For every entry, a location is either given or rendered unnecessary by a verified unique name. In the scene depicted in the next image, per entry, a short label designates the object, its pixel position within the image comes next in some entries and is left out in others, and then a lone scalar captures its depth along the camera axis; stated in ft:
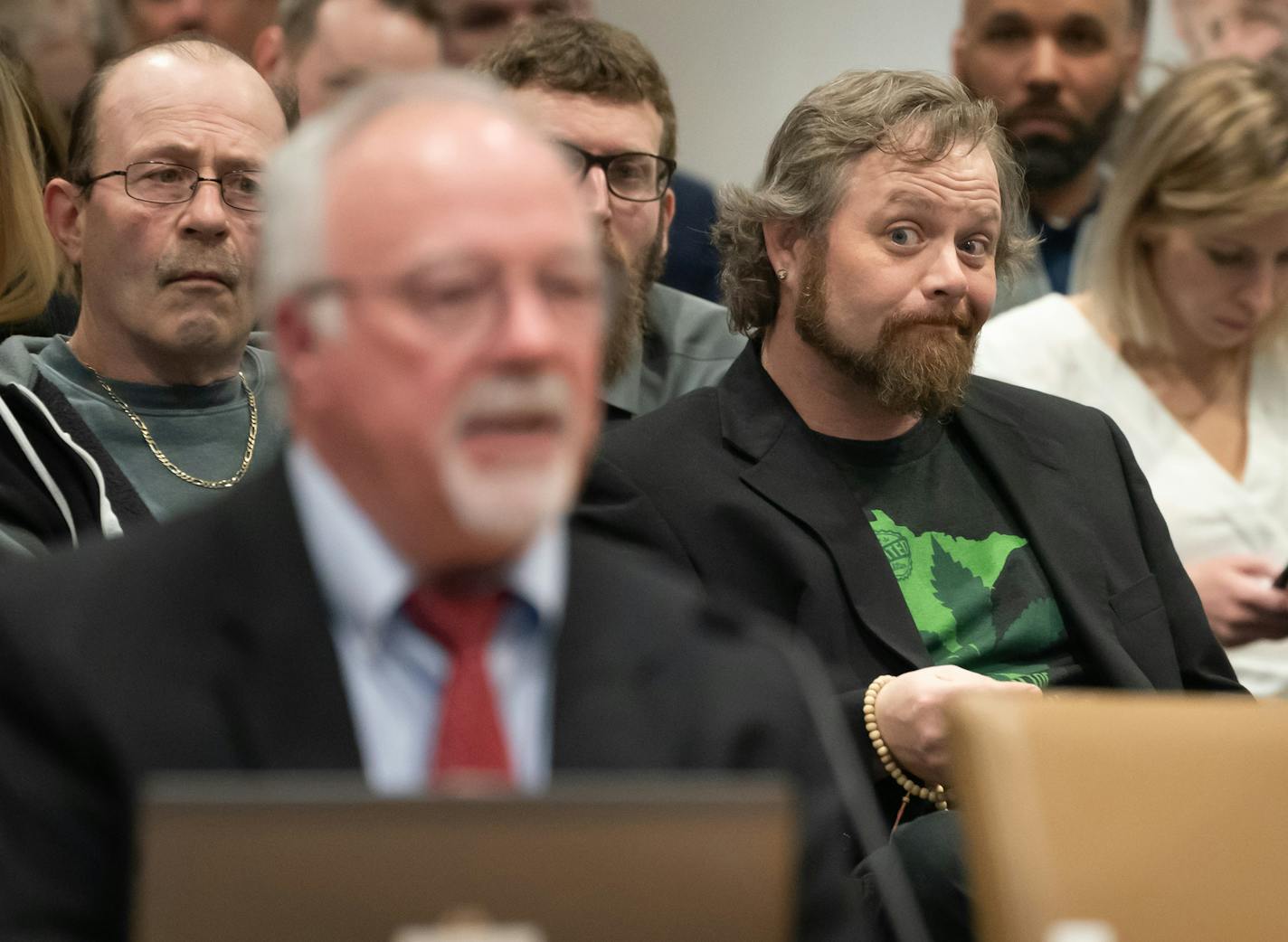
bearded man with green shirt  15.40
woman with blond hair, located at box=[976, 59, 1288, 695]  20.89
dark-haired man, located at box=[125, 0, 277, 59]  25.13
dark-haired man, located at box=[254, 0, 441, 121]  23.20
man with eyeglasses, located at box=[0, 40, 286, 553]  16.65
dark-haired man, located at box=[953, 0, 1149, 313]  25.71
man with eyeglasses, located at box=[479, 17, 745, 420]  19.39
